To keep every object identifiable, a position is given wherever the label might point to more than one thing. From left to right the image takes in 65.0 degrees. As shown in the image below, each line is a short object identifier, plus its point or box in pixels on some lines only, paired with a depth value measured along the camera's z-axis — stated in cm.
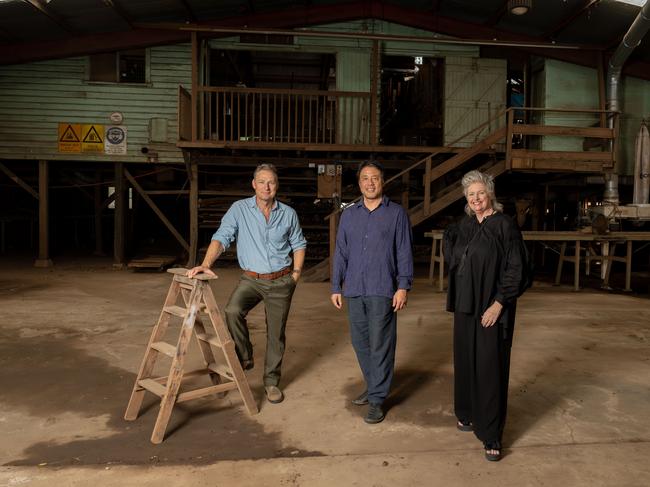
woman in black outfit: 294
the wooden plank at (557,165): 945
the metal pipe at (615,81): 993
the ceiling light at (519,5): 837
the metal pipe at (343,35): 958
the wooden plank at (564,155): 946
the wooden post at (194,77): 1004
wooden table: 908
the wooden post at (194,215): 1150
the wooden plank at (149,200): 1200
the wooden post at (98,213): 1331
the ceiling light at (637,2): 922
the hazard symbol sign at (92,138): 1161
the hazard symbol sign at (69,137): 1158
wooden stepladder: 320
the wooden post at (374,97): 1022
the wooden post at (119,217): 1202
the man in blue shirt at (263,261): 376
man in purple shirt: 344
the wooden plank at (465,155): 935
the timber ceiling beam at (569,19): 955
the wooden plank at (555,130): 935
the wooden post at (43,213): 1173
